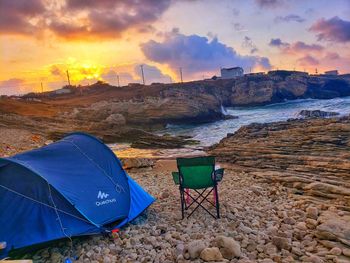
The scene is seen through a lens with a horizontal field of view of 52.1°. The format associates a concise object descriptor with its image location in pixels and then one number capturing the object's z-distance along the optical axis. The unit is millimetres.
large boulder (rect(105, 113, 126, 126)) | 47706
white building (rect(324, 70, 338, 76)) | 136125
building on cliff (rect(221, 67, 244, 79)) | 111744
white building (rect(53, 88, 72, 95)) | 91375
